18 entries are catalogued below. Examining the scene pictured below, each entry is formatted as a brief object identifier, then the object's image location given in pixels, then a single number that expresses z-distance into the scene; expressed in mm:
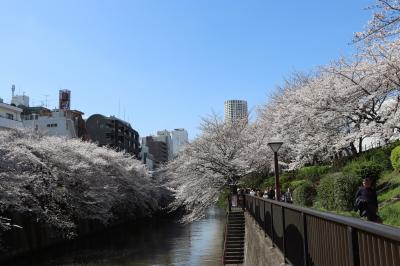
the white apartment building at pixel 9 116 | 49225
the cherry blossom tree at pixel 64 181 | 24167
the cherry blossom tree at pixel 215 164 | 32750
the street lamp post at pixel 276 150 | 15938
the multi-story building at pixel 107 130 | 90750
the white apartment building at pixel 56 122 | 71938
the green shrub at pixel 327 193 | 16719
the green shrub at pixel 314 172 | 25203
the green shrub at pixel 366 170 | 17547
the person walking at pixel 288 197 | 21478
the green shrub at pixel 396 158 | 16498
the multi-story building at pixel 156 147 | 145375
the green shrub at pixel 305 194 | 20625
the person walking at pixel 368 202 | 8820
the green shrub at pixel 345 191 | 15945
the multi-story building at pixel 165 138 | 154125
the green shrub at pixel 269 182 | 33919
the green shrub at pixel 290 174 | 31522
